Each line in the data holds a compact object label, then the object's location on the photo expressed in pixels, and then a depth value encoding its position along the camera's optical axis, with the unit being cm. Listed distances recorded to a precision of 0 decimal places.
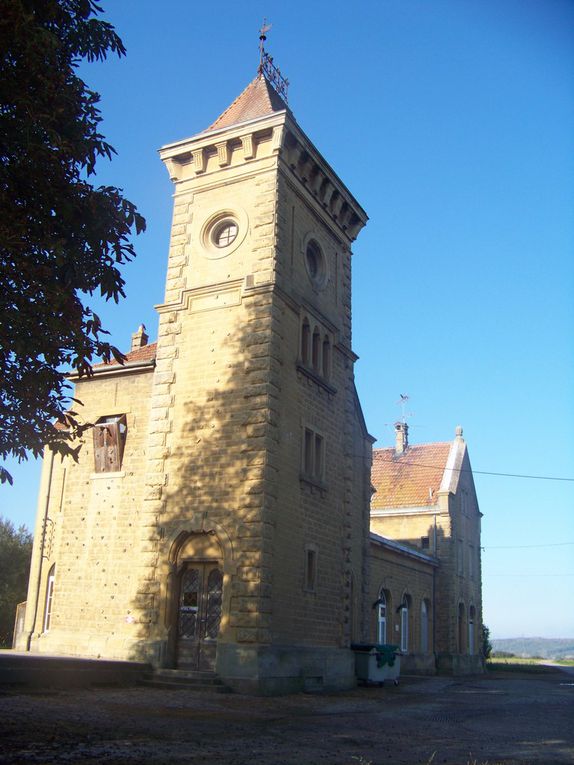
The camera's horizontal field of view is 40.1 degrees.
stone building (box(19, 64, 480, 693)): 1923
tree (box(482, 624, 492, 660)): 4902
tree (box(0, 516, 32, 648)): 3734
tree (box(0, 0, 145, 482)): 1051
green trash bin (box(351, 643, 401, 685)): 2378
